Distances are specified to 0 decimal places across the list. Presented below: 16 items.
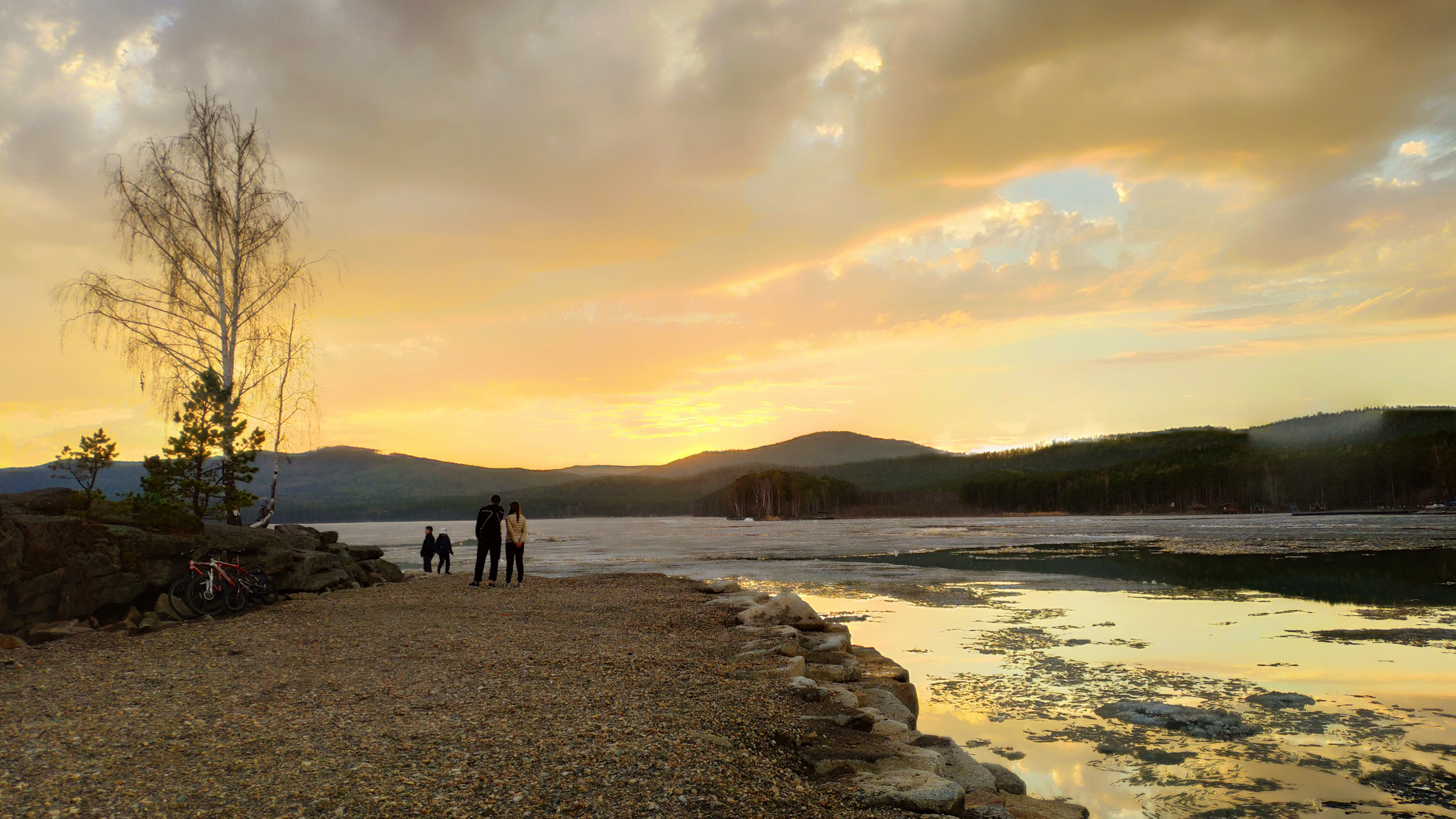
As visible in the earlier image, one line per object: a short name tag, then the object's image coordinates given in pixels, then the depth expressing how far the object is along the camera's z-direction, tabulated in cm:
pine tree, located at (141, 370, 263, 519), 1738
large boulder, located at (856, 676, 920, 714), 1008
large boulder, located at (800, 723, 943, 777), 648
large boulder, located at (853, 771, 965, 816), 572
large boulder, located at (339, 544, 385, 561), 2498
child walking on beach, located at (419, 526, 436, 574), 2967
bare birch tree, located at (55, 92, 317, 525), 2236
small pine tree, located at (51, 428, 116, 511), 1491
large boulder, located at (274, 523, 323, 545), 2331
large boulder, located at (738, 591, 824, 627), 1530
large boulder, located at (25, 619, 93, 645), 1162
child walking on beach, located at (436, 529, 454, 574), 2956
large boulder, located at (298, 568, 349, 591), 1917
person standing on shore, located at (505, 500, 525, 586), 2195
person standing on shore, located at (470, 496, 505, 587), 2200
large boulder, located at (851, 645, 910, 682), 1115
